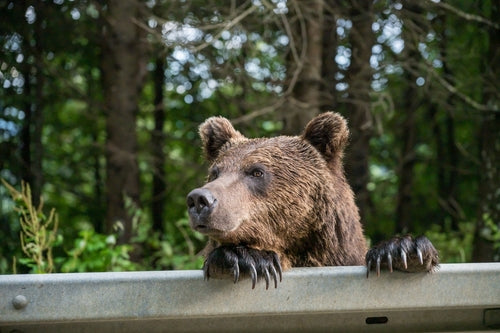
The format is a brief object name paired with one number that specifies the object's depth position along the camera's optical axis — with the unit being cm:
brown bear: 326
